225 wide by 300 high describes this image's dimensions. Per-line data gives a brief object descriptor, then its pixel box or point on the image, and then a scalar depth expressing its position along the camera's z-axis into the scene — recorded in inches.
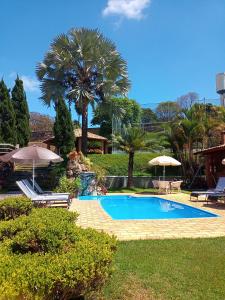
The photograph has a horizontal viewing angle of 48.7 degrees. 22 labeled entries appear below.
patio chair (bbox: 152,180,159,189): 587.6
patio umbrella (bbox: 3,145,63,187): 400.3
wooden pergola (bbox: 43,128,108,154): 921.5
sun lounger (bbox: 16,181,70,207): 347.2
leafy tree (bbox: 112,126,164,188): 637.8
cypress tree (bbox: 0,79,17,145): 734.6
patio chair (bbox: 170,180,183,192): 583.8
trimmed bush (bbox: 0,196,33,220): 253.0
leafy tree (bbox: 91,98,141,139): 734.6
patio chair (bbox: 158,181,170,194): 575.1
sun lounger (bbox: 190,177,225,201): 419.4
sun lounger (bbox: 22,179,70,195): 428.5
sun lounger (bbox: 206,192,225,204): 406.2
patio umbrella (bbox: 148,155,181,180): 597.3
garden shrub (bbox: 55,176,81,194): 534.8
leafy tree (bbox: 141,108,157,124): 844.4
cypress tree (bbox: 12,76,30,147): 825.0
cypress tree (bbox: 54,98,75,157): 681.8
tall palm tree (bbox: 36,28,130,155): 691.1
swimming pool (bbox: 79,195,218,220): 353.6
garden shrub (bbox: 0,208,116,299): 85.4
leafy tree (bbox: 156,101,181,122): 852.4
